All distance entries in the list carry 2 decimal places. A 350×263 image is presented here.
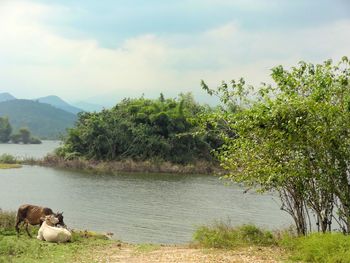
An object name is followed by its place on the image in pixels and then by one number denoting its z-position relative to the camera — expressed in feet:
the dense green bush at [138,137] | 170.09
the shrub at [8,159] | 184.96
